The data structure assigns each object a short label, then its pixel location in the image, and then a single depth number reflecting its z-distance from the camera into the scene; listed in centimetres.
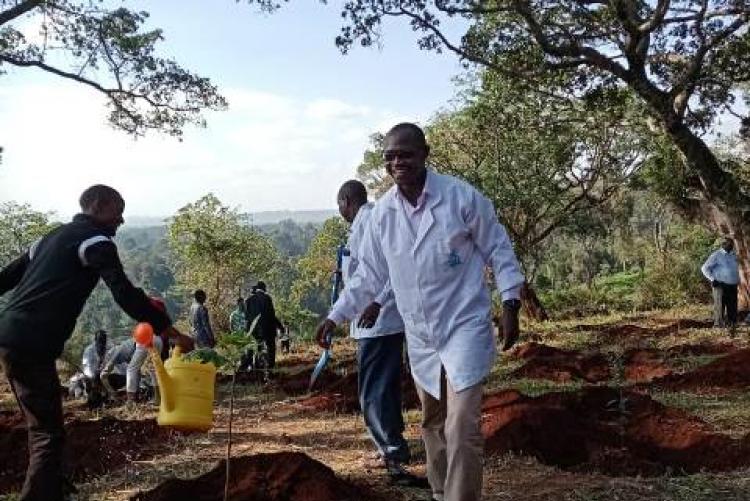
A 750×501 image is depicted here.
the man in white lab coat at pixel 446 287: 306
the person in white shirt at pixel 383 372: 431
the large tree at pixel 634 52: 1165
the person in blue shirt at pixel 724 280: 1245
